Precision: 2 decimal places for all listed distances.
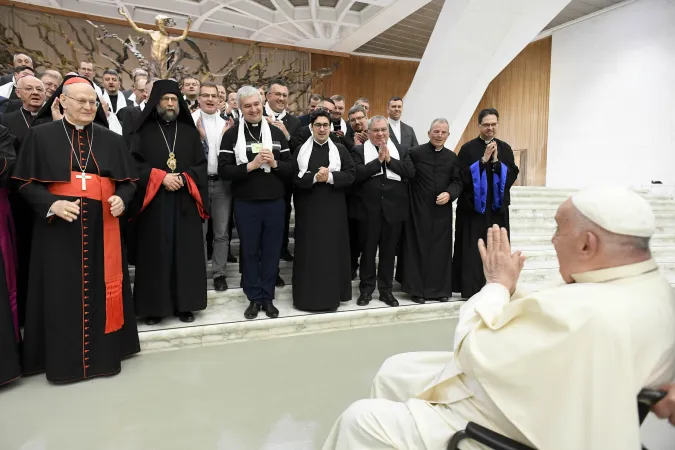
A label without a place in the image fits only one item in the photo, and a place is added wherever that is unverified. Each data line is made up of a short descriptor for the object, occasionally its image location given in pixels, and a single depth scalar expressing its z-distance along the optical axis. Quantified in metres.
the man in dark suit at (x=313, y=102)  5.99
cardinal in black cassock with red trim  3.03
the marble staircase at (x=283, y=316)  3.85
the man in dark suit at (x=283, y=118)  4.90
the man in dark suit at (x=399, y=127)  5.82
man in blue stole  4.87
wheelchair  1.27
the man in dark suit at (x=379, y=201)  4.64
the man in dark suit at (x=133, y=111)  4.13
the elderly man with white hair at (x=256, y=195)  4.11
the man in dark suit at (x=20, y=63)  5.41
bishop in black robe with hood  3.81
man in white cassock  1.25
